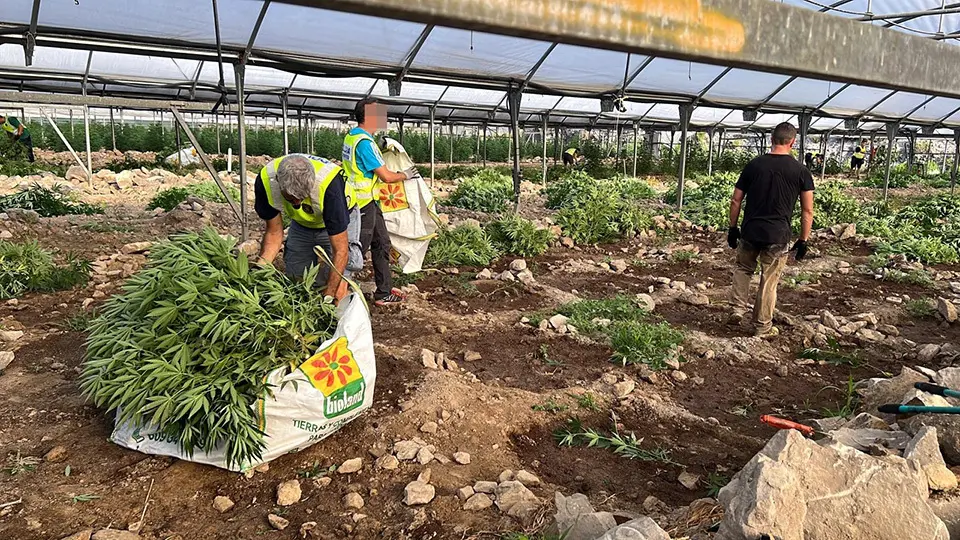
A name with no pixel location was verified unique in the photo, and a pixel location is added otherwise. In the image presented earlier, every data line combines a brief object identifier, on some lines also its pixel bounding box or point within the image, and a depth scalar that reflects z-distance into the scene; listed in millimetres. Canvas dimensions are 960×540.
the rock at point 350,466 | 3160
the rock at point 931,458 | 2213
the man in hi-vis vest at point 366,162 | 5527
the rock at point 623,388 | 4214
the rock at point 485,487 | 2994
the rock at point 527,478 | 3107
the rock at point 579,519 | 2277
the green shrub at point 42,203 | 9133
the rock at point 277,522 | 2740
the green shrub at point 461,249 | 7773
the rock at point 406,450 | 3262
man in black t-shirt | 5402
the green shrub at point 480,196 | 11828
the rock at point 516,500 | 2785
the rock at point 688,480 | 3225
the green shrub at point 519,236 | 8648
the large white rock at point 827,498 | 1860
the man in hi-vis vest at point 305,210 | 3967
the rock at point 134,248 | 7445
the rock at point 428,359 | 4375
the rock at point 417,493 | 2889
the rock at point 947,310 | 6047
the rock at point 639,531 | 1878
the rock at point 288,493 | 2916
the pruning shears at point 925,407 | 2387
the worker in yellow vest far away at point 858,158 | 25391
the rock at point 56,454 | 3156
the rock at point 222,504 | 2867
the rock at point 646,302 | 6195
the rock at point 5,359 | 4102
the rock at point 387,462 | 3180
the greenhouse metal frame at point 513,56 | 791
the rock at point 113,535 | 2566
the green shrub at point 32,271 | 5738
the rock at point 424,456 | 3228
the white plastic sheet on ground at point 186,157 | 18469
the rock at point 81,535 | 2527
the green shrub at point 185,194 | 10281
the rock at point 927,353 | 4988
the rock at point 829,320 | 5771
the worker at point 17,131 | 15062
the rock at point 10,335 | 4680
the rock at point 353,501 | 2893
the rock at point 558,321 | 5508
